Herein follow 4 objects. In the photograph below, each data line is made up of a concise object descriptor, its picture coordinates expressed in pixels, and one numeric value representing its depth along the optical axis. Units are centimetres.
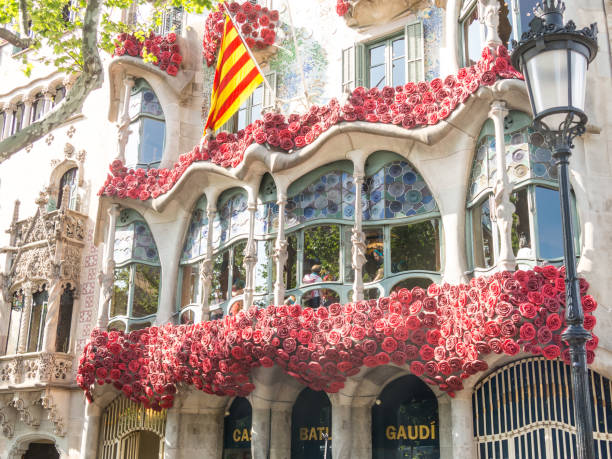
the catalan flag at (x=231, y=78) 1504
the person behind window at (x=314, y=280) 1409
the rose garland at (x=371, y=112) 1221
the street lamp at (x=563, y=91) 582
